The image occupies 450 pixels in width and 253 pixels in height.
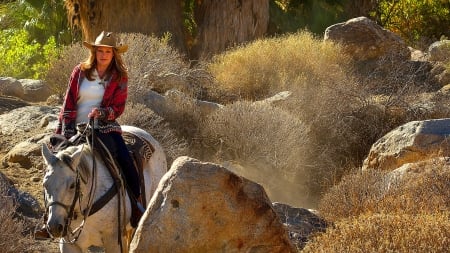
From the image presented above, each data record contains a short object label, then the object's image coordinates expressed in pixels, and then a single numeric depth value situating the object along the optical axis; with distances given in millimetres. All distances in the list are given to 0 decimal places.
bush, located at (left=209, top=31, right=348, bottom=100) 19609
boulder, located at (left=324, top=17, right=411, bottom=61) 22656
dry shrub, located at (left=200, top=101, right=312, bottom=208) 15914
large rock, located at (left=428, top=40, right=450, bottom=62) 23312
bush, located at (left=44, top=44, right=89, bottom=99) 18141
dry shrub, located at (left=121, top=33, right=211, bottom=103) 17859
